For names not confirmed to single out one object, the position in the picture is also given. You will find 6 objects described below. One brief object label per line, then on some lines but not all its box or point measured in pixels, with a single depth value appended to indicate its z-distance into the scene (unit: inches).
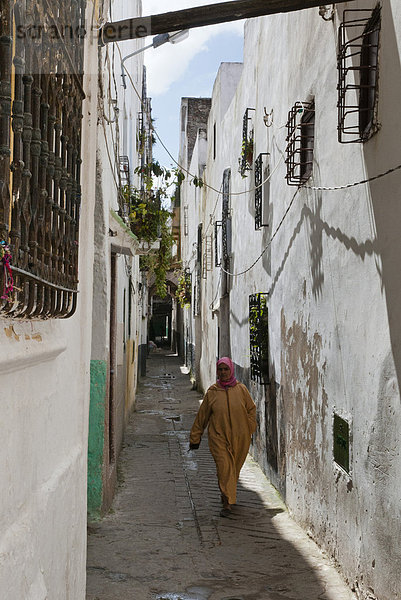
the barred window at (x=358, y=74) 199.8
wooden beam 170.9
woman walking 317.1
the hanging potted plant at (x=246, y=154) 446.6
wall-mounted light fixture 220.8
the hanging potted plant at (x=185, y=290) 1031.0
